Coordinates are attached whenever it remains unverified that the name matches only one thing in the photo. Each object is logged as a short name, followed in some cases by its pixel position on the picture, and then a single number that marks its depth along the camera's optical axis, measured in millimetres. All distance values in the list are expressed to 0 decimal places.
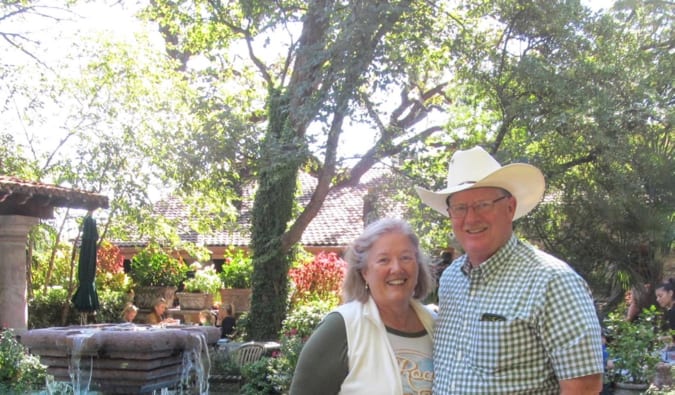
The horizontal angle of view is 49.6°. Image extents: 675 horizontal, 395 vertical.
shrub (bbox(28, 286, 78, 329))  17344
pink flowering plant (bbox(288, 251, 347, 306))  14930
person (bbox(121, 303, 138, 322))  14906
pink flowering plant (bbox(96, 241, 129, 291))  19500
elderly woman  2445
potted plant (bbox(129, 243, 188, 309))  19453
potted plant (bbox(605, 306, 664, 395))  7281
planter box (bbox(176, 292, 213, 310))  17609
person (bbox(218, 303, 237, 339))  14649
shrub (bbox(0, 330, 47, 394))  8383
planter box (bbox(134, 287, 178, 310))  19422
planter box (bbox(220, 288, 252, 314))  16812
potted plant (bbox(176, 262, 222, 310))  17656
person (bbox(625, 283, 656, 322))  10219
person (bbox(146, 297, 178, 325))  14648
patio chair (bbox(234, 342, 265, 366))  10977
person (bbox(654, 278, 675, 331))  8984
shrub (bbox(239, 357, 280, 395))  9250
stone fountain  6656
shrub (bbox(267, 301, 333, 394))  8812
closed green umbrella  11414
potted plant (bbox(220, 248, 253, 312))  16844
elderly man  2209
